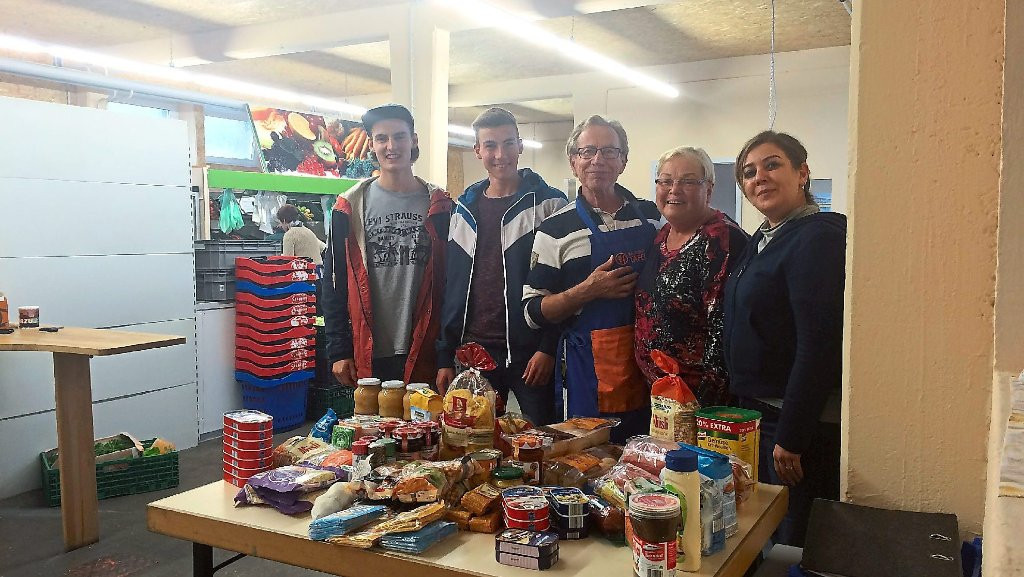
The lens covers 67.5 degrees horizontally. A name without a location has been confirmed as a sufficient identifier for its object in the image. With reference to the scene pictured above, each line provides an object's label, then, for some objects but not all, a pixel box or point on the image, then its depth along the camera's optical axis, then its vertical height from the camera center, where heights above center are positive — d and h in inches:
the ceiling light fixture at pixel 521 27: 233.5 +70.3
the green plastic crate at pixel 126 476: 177.9 -54.7
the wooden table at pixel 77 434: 149.9 -36.9
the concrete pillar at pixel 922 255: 70.7 -1.2
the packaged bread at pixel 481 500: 68.2 -23.0
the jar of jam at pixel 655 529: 54.1 -20.4
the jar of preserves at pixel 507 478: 72.3 -22.1
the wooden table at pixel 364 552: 60.8 -25.5
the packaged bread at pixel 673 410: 77.5 -17.0
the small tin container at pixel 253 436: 80.7 -20.1
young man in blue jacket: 116.1 -4.0
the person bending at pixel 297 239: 254.2 +2.1
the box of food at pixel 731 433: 73.2 -18.3
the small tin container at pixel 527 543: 59.9 -23.6
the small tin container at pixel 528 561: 59.8 -24.9
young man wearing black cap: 127.0 -3.4
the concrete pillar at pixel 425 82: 264.7 +56.9
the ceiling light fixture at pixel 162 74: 266.0 +69.5
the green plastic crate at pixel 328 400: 252.7 -51.4
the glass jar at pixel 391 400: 91.2 -18.5
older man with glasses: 103.9 -4.7
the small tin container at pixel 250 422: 80.6 -18.7
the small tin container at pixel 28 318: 169.2 -15.8
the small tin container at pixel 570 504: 65.4 -22.3
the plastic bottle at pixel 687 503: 58.1 -19.9
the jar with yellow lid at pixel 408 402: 89.1 -18.3
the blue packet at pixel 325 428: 91.1 -22.0
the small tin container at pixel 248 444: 80.8 -21.0
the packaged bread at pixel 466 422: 79.3 -18.5
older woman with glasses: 95.7 -4.6
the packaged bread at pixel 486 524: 66.9 -24.5
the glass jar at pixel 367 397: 93.6 -18.5
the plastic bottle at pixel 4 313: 164.2 -14.3
